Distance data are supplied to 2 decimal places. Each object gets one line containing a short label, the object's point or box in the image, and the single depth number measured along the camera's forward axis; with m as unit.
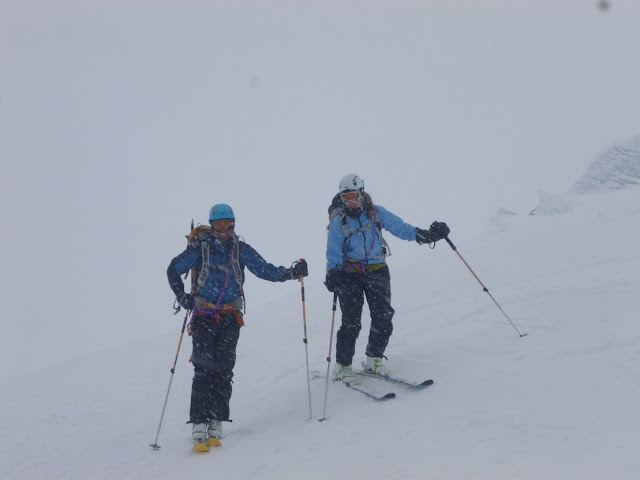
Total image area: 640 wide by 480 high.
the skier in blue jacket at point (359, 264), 6.61
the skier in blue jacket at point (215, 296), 6.00
